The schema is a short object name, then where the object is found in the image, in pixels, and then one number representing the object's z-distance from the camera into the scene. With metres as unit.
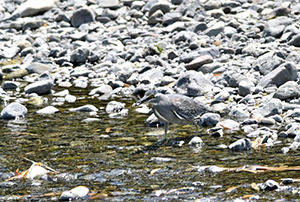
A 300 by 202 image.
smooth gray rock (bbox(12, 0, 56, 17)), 23.70
